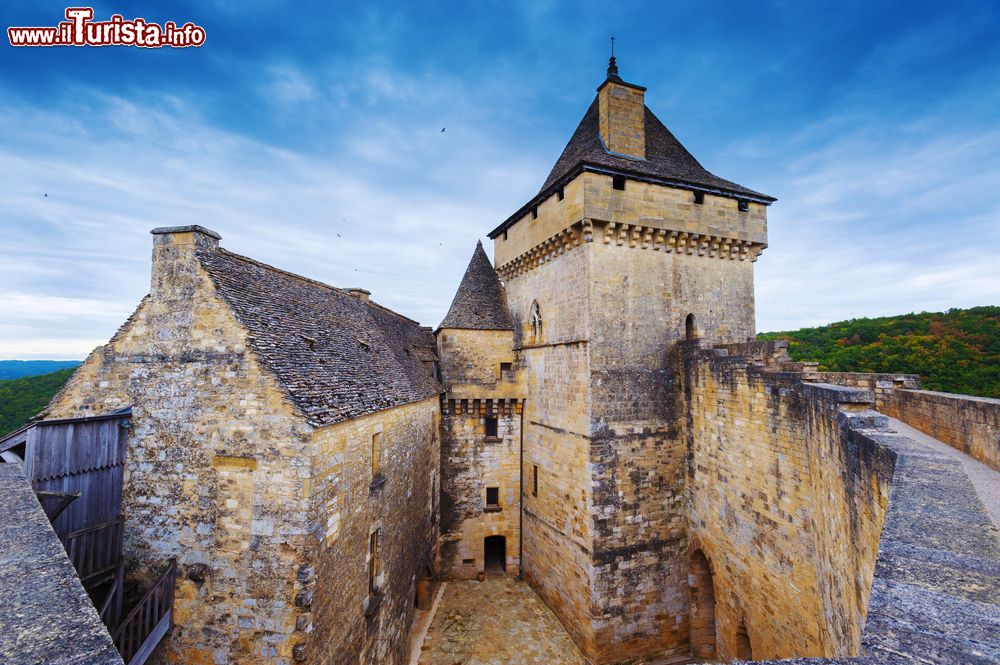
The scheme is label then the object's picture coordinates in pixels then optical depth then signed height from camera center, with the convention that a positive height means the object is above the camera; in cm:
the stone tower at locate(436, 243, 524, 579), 1501 -305
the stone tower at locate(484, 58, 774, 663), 1143 +41
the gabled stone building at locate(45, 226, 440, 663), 688 -176
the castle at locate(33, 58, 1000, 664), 682 -147
